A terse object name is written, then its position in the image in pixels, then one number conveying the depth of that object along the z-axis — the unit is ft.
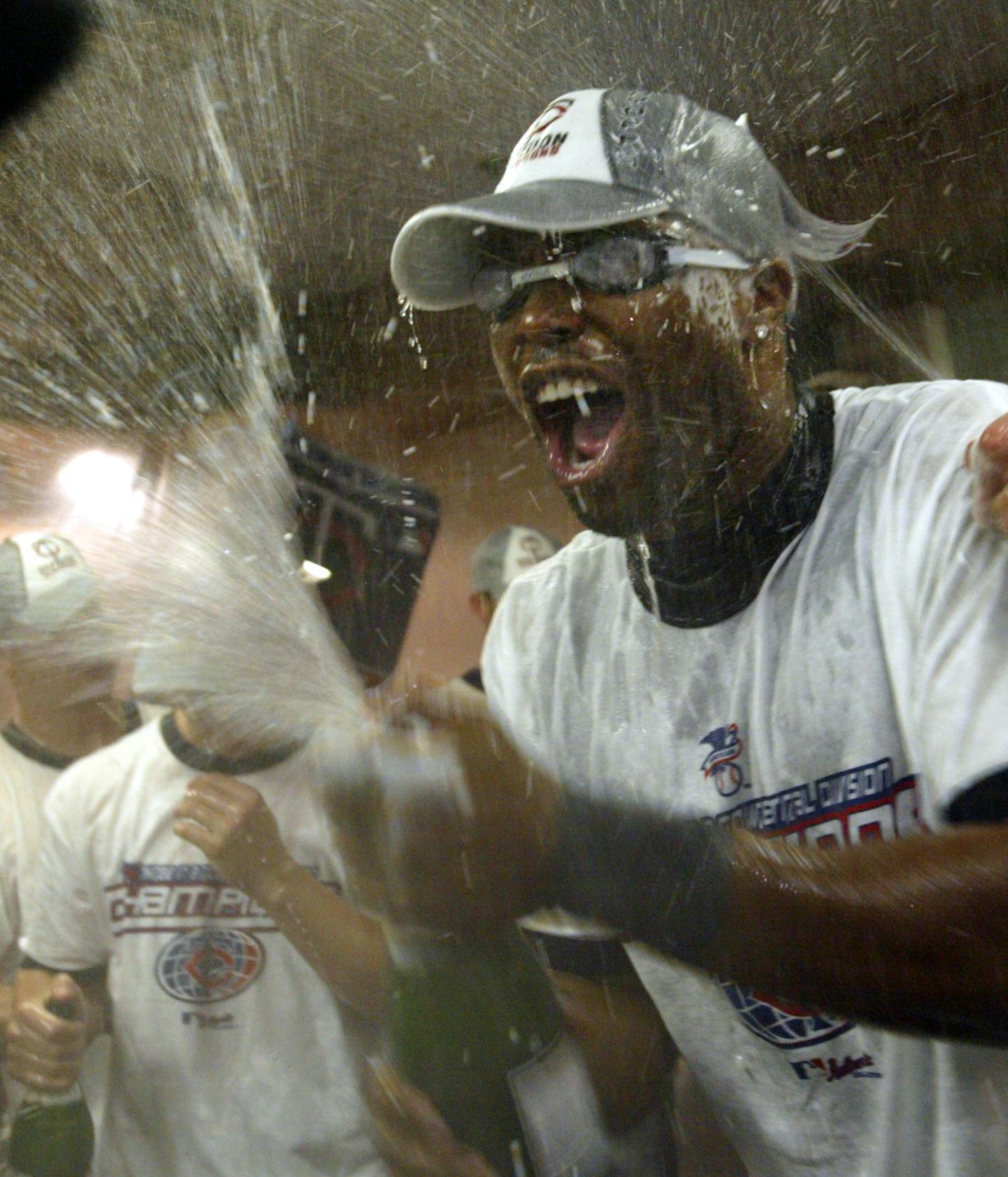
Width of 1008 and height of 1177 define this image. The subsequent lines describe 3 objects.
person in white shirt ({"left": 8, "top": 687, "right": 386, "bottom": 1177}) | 2.24
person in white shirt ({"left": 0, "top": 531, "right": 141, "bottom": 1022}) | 2.46
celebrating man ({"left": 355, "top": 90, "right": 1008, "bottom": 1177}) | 1.72
